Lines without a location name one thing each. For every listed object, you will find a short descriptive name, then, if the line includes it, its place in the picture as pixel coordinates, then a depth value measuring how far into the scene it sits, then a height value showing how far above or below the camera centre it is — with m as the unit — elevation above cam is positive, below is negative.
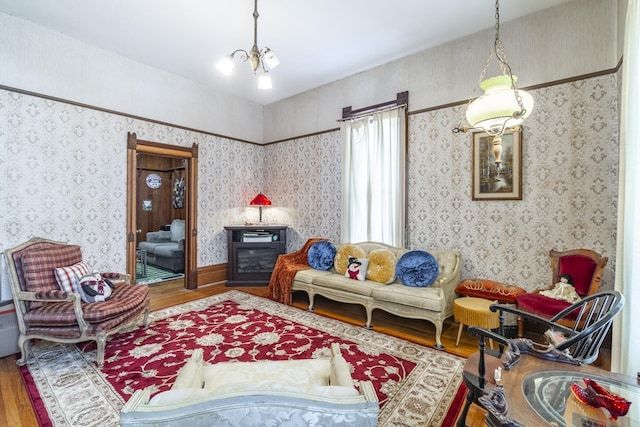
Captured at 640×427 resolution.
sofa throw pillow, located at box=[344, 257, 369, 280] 3.79 -0.75
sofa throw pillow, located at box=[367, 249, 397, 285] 3.65 -0.70
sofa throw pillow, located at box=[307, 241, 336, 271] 4.27 -0.65
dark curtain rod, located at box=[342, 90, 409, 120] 4.15 +1.68
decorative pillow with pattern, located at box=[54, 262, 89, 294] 2.92 -0.70
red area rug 2.04 -1.39
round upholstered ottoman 2.74 -0.99
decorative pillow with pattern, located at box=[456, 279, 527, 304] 3.03 -0.86
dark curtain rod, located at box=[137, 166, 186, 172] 8.06 +1.25
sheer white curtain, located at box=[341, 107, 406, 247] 4.17 +0.56
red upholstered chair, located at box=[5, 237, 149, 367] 2.61 -0.92
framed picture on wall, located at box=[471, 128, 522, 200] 3.28 +0.54
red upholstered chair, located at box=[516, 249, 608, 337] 2.62 -0.62
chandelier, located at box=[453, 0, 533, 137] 1.83 +0.71
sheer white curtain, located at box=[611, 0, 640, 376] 1.82 +0.02
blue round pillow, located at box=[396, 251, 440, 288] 3.39 -0.68
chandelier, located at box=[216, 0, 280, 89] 2.63 +1.45
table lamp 5.53 +0.22
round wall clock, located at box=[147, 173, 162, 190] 8.14 +0.91
